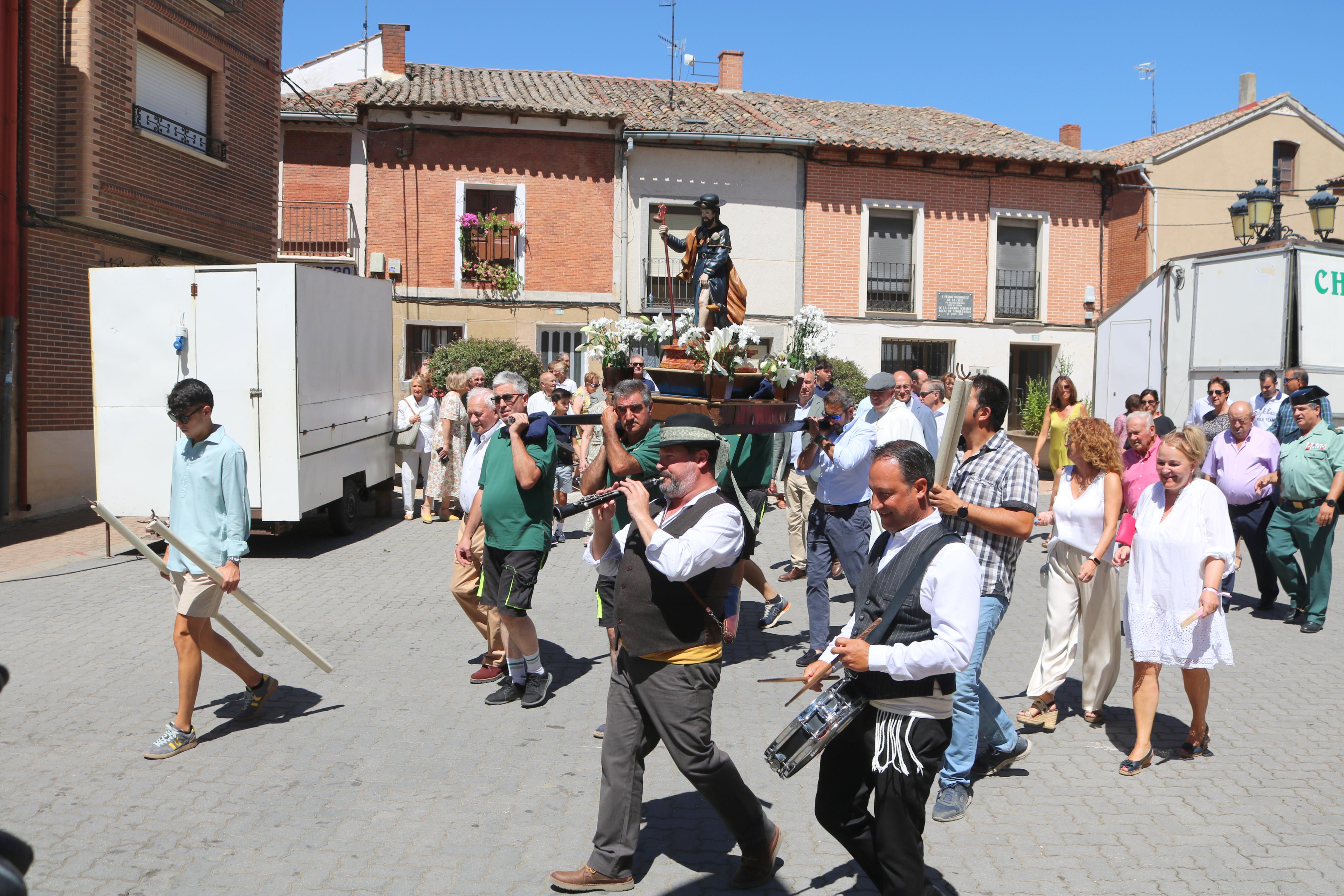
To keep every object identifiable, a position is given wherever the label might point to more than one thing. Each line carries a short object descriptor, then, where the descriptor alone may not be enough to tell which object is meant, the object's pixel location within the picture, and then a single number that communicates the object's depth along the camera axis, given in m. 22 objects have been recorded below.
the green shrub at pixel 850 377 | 21.62
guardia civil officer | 8.34
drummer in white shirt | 3.32
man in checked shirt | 4.74
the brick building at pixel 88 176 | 12.90
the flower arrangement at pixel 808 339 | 6.19
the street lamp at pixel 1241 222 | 14.16
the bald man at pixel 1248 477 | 8.81
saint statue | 6.53
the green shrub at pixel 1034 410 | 21.16
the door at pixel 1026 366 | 25.59
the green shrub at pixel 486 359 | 19.80
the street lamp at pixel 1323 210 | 13.59
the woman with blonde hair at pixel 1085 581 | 5.74
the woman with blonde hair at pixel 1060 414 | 11.38
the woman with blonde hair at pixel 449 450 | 13.19
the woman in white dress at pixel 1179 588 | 5.18
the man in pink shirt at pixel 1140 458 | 7.43
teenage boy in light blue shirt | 5.40
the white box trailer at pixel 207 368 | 10.45
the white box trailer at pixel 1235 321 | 13.80
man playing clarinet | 3.88
